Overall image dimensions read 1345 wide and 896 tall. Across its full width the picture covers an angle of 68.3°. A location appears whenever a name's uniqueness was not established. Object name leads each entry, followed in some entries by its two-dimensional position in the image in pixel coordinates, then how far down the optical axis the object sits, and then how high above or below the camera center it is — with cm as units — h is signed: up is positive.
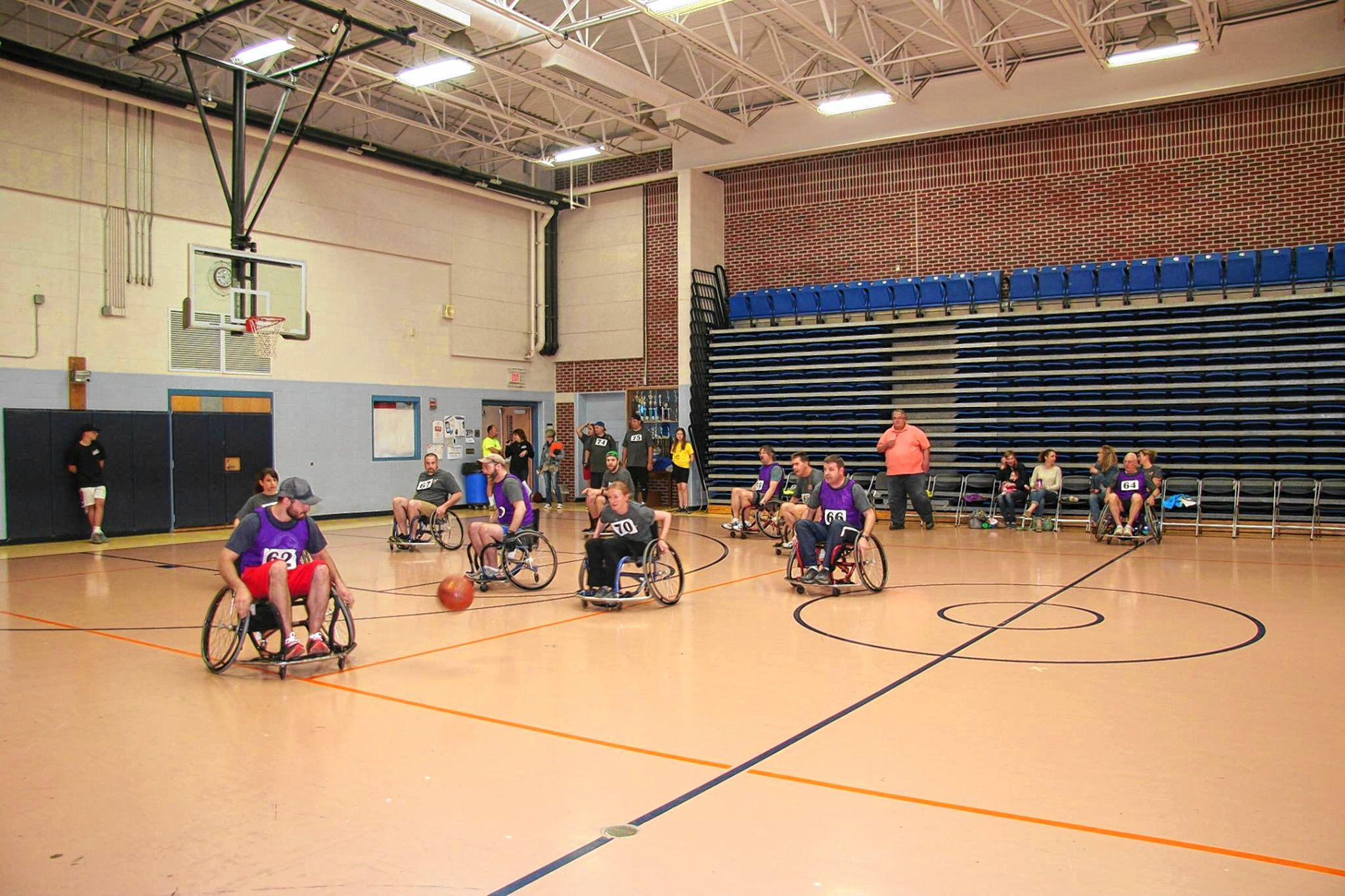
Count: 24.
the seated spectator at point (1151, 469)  1147 -46
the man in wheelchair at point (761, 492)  1207 -77
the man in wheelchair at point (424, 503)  1111 -80
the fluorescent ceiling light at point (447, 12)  1055 +454
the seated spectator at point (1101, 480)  1197 -62
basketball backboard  1209 +180
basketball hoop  1229 +129
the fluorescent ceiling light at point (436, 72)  1199 +444
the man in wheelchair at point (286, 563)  534 -73
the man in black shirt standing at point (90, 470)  1220 -46
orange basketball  640 -106
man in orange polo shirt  1389 -49
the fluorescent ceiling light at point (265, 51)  1105 +431
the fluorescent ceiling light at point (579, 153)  1567 +442
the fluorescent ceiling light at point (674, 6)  1044 +450
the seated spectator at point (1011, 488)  1366 -81
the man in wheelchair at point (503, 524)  843 -80
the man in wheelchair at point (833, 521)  796 -74
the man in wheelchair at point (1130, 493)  1146 -75
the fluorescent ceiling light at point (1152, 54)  1181 +453
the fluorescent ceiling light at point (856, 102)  1330 +446
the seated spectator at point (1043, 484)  1334 -73
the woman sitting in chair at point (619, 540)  746 -83
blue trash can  1744 -103
